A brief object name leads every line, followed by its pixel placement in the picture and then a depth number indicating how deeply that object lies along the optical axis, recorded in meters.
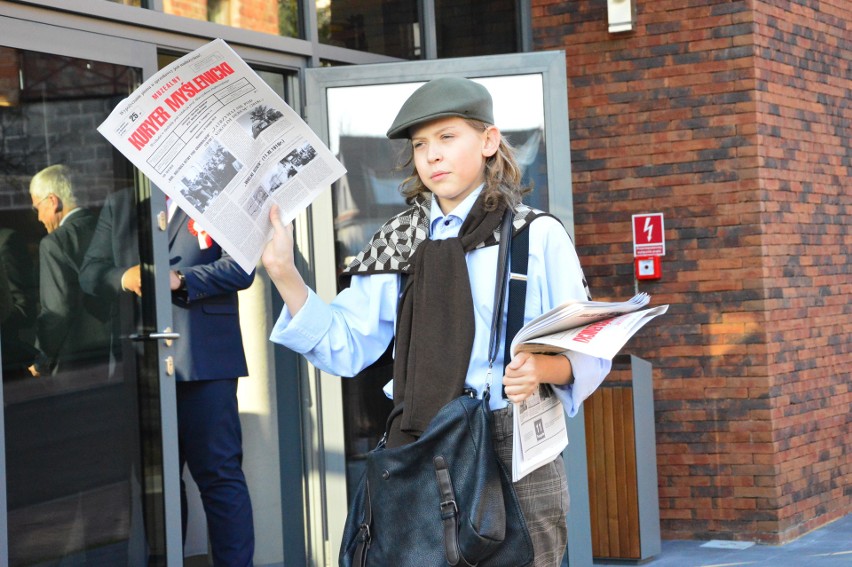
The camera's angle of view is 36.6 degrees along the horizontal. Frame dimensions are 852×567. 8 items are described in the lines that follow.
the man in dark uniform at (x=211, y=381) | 5.20
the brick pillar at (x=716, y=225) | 6.99
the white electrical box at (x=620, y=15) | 7.11
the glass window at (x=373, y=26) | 6.09
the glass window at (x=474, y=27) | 6.77
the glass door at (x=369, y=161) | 5.78
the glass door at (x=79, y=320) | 4.36
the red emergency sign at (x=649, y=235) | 7.09
